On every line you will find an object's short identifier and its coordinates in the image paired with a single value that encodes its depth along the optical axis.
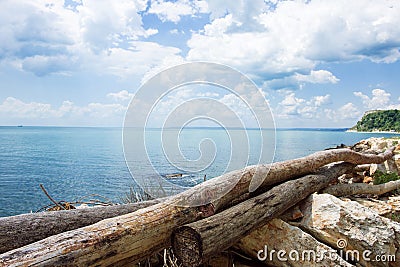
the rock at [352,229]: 4.67
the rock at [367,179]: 8.45
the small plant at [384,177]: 7.88
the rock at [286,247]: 4.30
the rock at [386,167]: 9.02
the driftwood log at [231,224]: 3.57
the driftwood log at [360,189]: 6.66
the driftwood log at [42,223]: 3.41
